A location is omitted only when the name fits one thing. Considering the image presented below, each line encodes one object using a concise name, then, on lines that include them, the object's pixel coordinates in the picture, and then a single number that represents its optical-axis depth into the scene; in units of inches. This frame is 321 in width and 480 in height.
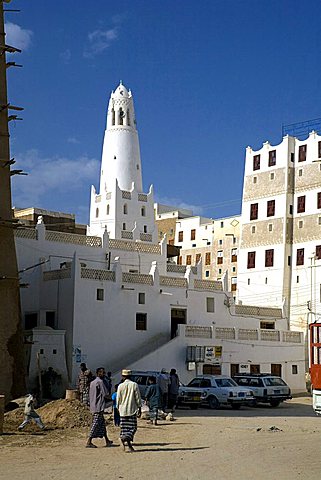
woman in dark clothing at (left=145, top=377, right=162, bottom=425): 872.9
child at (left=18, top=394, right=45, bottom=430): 742.5
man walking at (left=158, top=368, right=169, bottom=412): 971.8
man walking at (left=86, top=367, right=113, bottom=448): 617.3
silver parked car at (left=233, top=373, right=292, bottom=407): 1272.1
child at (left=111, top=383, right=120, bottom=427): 715.1
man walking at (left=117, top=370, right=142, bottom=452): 587.8
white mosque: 1424.7
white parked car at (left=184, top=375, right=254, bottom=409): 1179.9
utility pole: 1031.0
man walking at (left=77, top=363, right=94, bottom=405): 879.2
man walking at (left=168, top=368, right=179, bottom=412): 992.2
